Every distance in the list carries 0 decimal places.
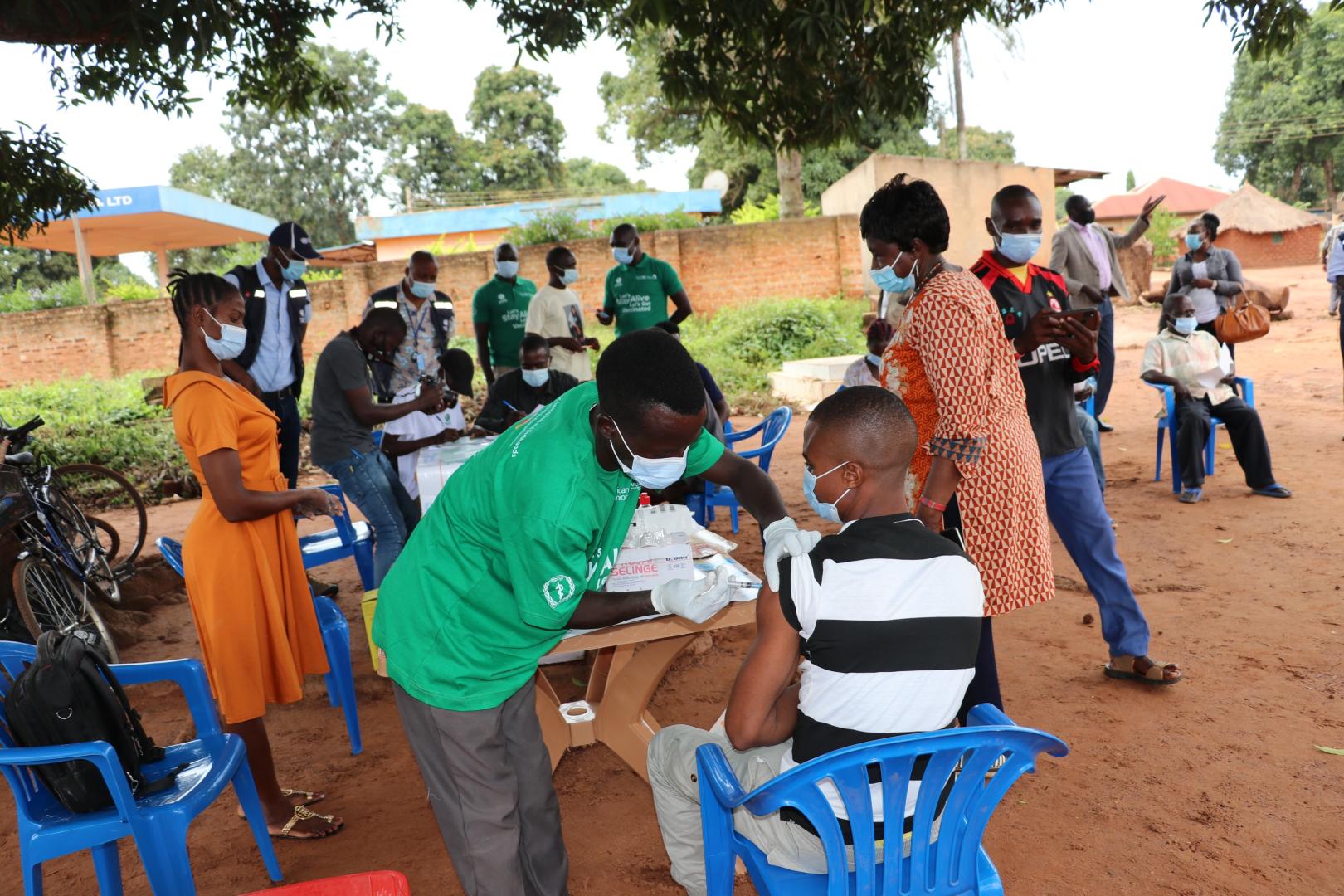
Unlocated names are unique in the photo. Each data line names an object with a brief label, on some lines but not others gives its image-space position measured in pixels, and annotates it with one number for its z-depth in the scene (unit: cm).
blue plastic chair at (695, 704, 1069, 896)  163
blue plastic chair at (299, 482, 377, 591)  458
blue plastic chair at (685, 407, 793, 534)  534
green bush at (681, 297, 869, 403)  1273
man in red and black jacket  302
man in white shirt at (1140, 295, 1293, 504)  618
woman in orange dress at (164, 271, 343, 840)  267
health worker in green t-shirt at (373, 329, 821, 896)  169
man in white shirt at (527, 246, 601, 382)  669
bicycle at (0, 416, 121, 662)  458
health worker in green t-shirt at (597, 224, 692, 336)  700
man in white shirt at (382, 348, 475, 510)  504
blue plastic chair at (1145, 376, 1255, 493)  639
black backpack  220
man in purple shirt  657
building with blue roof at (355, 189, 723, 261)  2222
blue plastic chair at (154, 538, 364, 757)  361
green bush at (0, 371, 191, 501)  970
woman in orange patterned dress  265
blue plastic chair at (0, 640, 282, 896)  221
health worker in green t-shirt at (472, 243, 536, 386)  700
